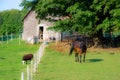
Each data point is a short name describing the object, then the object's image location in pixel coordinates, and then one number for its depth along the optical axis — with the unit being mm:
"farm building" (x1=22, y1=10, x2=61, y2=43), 58909
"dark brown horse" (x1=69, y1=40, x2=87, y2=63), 27338
